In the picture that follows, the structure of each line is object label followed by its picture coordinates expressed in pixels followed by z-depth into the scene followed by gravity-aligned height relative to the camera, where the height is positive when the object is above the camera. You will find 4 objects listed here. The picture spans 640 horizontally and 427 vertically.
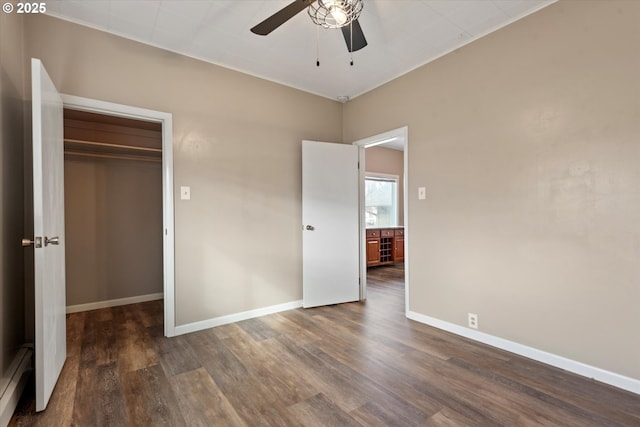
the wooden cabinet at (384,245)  5.97 -0.72
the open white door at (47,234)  1.66 -0.12
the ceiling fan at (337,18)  1.65 +1.17
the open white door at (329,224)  3.62 -0.14
